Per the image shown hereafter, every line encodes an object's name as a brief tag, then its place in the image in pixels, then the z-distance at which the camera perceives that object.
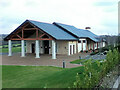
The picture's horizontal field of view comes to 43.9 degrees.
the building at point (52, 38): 21.10
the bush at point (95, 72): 5.09
